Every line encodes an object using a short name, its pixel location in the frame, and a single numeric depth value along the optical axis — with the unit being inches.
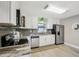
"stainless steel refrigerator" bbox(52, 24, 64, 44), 166.1
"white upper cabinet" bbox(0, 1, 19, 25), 38.2
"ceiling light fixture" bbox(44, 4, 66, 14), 83.8
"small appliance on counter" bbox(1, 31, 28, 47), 46.2
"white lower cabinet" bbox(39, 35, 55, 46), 140.4
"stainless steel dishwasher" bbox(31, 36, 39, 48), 125.9
